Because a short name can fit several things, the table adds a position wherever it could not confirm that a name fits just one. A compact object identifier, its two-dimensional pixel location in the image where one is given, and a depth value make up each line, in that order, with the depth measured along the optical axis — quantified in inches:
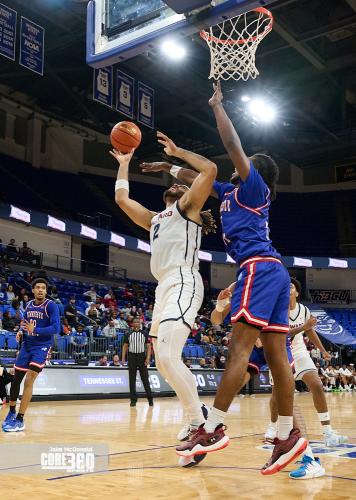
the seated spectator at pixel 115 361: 650.8
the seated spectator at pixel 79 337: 652.1
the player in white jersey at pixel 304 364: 232.1
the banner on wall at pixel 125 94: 725.3
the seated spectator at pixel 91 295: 915.1
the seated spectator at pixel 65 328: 664.4
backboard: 226.4
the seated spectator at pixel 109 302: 912.3
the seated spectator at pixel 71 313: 728.3
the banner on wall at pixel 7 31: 585.9
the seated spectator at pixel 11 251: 884.2
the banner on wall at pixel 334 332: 1143.6
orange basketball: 207.5
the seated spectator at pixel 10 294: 731.1
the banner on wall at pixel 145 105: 760.3
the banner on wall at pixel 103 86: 684.9
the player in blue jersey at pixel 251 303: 148.9
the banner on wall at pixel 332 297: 1347.2
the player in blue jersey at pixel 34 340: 293.1
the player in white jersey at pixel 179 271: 167.0
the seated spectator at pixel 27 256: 906.6
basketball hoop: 302.2
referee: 499.8
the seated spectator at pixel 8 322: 623.2
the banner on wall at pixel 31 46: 617.6
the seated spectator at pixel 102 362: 634.2
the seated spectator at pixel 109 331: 716.7
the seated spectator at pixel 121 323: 784.4
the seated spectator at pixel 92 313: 793.6
